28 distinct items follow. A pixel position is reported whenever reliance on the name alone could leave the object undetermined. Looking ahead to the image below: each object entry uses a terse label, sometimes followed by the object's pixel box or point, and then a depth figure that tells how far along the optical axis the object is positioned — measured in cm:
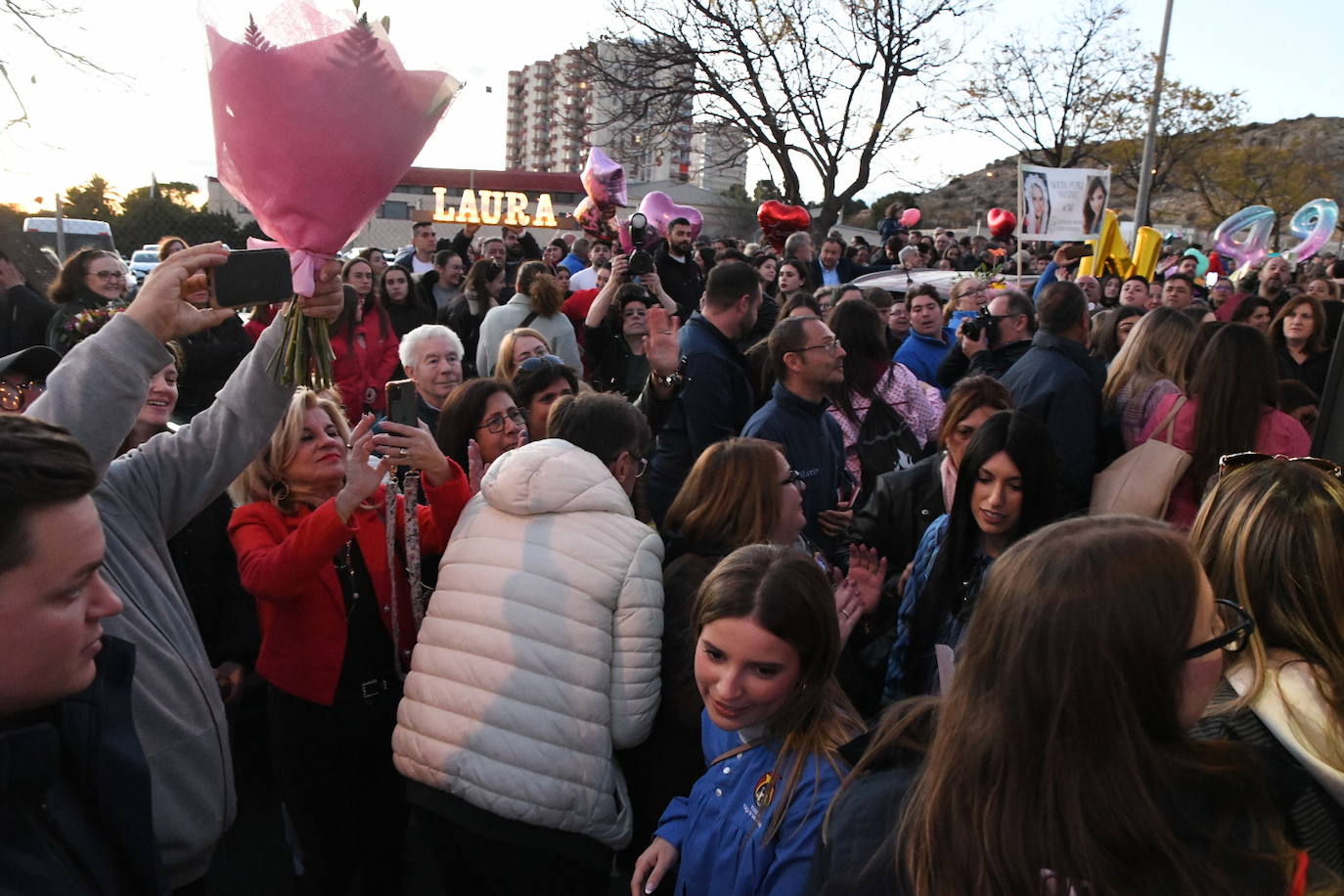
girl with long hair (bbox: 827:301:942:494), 445
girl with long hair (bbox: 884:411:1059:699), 264
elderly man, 432
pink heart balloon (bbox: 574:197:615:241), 843
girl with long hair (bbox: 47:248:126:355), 507
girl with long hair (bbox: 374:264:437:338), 689
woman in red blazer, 252
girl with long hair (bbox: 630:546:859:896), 178
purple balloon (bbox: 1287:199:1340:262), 1509
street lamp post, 1739
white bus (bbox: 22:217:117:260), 1203
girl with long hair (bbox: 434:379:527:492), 331
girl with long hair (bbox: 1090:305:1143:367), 615
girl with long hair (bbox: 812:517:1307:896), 116
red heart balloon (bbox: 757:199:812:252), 1205
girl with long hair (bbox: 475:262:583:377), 577
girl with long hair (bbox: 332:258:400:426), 520
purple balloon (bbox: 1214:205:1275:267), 1414
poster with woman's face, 981
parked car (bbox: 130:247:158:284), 1972
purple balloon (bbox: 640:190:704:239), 915
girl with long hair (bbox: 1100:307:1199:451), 405
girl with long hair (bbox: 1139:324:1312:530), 349
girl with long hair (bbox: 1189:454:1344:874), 148
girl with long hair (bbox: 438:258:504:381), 707
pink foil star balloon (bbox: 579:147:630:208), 806
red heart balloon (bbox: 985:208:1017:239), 1675
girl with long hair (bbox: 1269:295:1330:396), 610
